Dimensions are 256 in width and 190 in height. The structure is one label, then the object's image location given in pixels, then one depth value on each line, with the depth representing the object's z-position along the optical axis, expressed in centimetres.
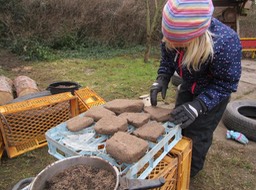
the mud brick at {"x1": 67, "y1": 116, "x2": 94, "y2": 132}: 170
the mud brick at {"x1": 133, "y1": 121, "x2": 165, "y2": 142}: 158
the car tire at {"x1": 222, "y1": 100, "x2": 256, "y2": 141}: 318
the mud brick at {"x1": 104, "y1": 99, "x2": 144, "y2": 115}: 195
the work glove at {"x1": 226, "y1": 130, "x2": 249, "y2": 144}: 313
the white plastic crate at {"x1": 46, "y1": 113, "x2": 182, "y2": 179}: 142
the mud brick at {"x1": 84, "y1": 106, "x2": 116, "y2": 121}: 183
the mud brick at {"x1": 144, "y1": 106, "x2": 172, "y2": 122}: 184
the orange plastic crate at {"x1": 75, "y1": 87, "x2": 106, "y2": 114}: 292
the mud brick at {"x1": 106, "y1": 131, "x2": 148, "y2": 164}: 137
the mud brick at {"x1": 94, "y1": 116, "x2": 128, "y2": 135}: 163
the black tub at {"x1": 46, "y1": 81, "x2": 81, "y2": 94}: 348
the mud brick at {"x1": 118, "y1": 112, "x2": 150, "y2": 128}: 174
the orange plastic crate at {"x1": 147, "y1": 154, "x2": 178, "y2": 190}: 157
